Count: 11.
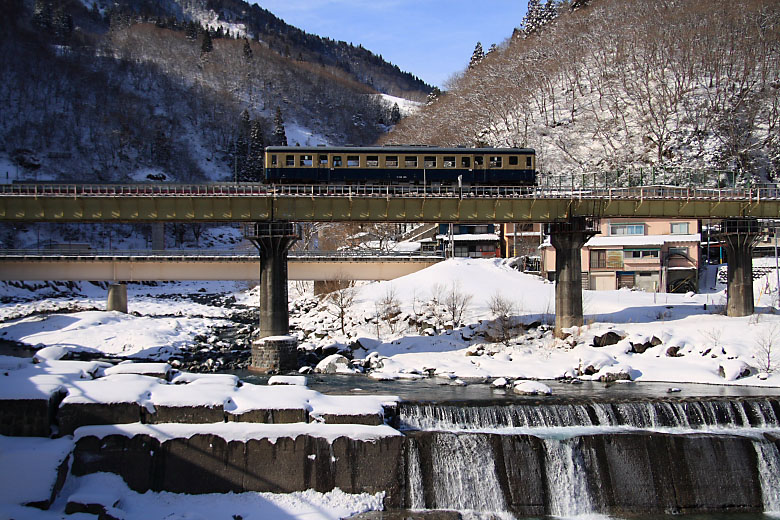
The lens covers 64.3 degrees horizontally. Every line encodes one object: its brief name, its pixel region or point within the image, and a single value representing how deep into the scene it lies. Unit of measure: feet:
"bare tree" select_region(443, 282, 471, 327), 155.84
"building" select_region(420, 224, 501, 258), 255.09
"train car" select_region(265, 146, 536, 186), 176.04
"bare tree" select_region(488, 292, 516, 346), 143.43
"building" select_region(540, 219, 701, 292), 198.90
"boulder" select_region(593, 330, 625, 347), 131.75
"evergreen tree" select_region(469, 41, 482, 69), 542.49
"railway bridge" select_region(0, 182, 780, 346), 134.72
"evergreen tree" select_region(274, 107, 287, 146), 484.74
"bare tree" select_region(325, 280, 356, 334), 166.20
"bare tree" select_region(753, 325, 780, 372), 115.44
